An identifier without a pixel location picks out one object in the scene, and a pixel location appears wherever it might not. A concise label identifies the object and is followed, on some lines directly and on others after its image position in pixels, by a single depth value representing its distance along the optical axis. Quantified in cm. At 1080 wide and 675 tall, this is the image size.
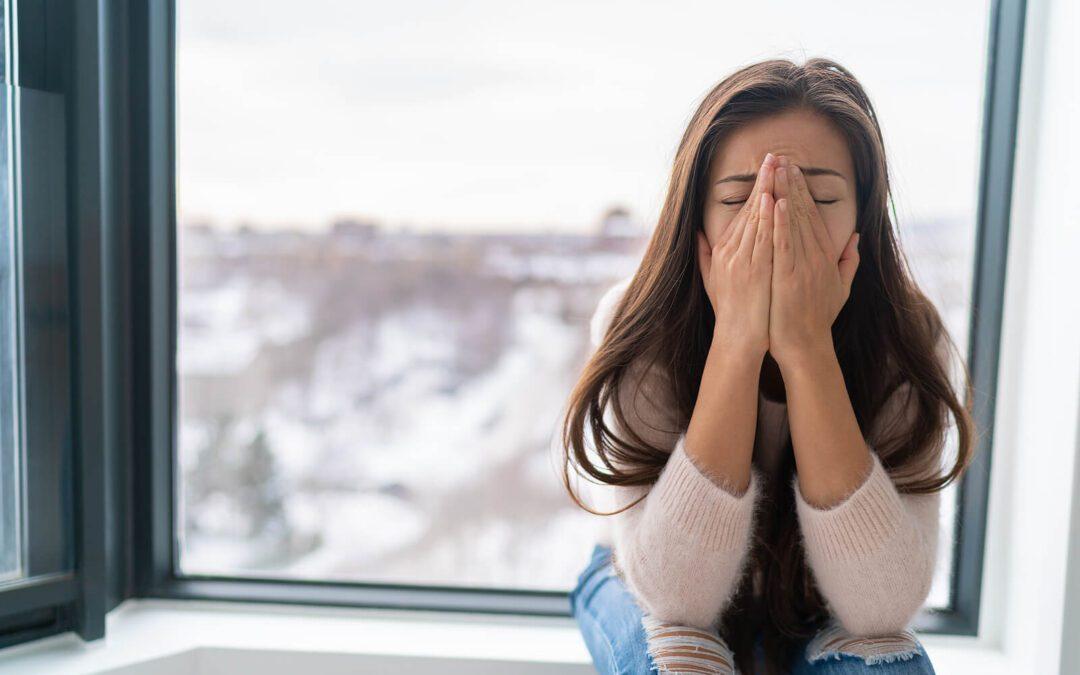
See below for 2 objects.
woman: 83
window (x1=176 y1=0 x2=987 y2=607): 126
